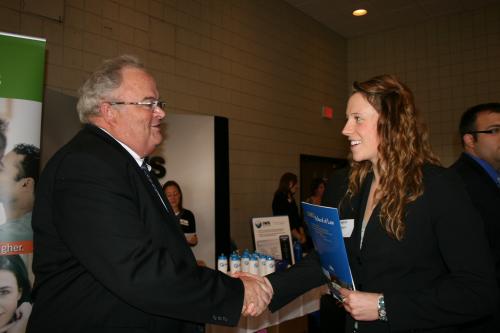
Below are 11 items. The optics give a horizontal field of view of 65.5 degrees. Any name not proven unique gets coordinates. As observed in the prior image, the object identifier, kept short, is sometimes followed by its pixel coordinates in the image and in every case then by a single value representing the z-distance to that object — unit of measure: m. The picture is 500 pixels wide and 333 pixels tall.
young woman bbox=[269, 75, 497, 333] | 1.24
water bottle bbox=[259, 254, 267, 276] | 3.01
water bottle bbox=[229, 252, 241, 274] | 2.98
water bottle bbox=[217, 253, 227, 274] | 3.03
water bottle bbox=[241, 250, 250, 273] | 2.99
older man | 1.24
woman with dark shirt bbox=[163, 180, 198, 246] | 3.96
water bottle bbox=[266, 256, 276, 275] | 3.00
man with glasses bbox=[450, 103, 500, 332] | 2.03
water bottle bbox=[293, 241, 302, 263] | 4.52
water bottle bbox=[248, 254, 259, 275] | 2.96
